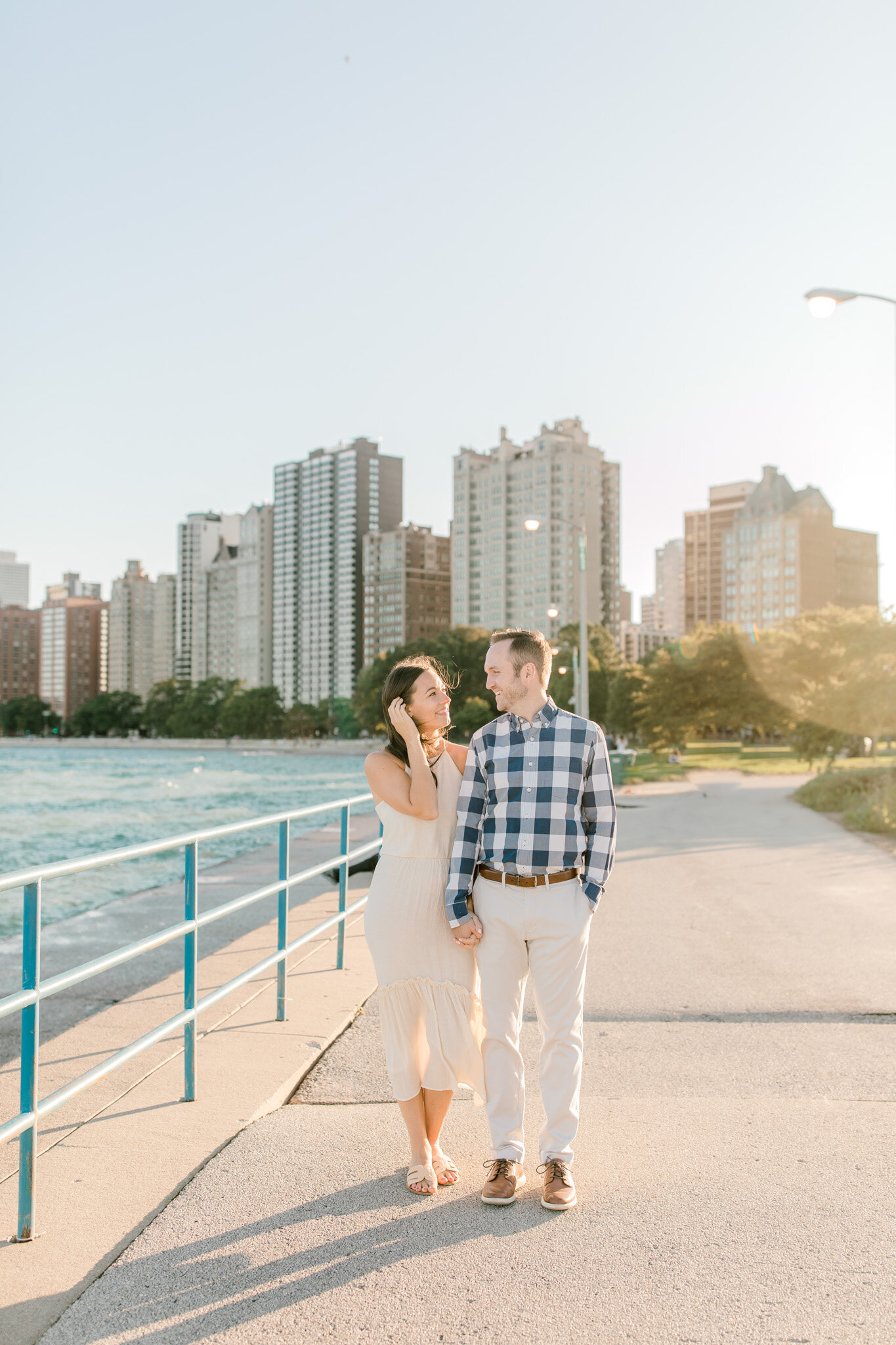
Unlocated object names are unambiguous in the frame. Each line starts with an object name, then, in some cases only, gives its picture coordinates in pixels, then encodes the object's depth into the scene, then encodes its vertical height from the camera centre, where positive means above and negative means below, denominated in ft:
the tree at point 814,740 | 108.06 -3.97
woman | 12.01 -2.93
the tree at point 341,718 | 525.75 -7.86
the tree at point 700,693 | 146.51 +1.43
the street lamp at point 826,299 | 45.88 +17.99
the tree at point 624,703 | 248.11 -0.09
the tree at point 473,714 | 347.56 -3.63
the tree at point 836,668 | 81.05 +3.73
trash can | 110.11 -6.94
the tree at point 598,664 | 315.17 +12.19
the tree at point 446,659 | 364.79 +13.61
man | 11.71 -2.09
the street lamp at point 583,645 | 92.07 +5.45
